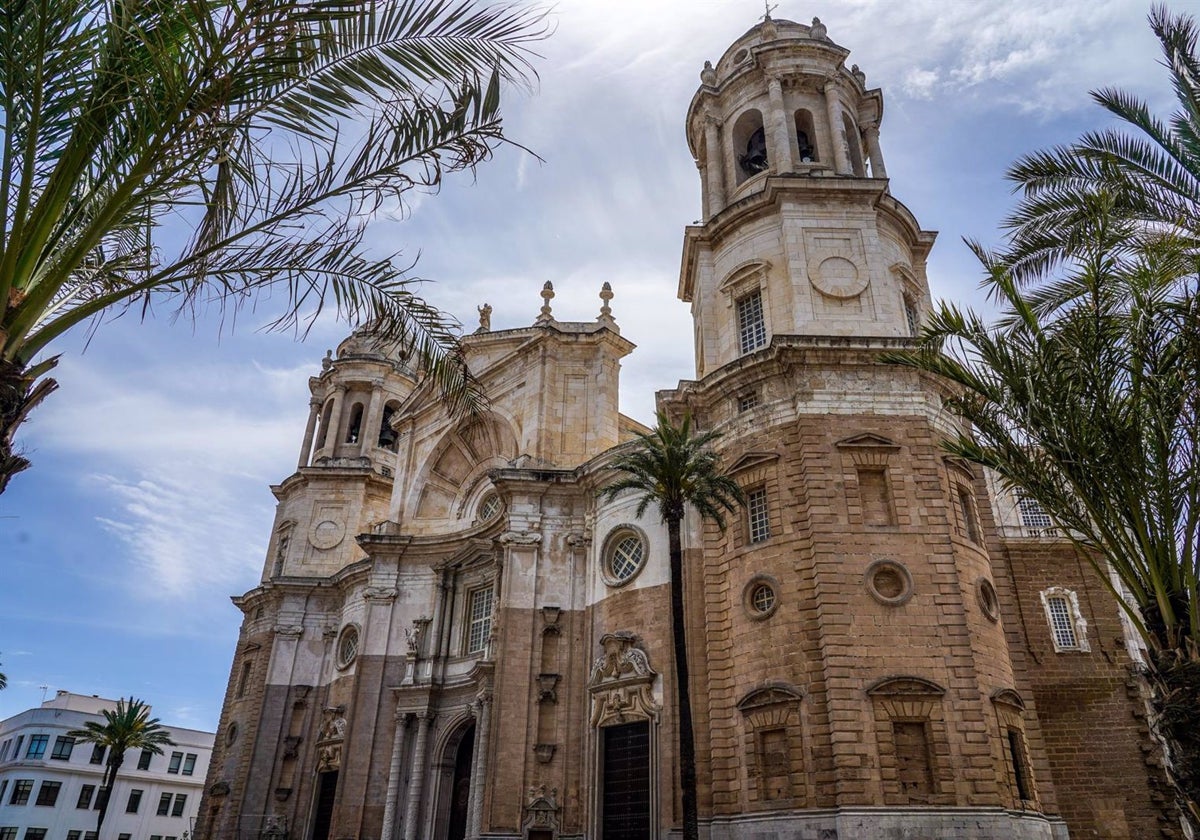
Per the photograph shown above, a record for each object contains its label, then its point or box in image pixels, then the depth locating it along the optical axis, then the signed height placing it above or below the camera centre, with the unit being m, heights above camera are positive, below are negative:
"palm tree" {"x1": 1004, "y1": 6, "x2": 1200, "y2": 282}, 12.23 +9.47
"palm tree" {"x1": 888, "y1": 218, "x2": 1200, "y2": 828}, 11.30 +5.79
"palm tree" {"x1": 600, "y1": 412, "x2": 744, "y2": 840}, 19.58 +8.37
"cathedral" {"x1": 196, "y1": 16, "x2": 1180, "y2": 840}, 19.16 +6.99
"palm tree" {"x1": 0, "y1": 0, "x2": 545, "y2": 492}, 6.46 +5.41
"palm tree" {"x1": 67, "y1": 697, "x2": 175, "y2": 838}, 43.28 +6.23
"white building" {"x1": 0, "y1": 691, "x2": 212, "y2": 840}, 58.25 +5.20
